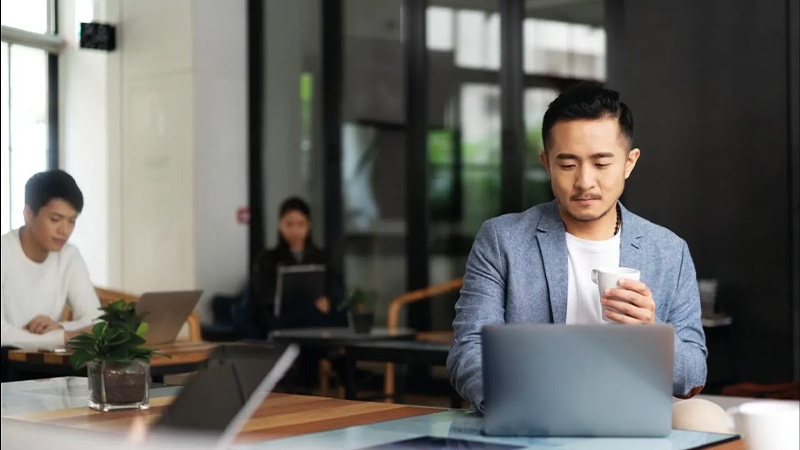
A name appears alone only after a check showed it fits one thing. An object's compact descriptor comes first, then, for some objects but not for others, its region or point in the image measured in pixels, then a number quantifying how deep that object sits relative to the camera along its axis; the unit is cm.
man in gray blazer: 253
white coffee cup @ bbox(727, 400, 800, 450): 170
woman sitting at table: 611
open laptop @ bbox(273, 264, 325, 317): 581
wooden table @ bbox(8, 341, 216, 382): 355
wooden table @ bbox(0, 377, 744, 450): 188
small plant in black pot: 532
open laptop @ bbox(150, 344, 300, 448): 165
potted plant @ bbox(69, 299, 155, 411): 225
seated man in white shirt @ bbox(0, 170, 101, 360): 407
